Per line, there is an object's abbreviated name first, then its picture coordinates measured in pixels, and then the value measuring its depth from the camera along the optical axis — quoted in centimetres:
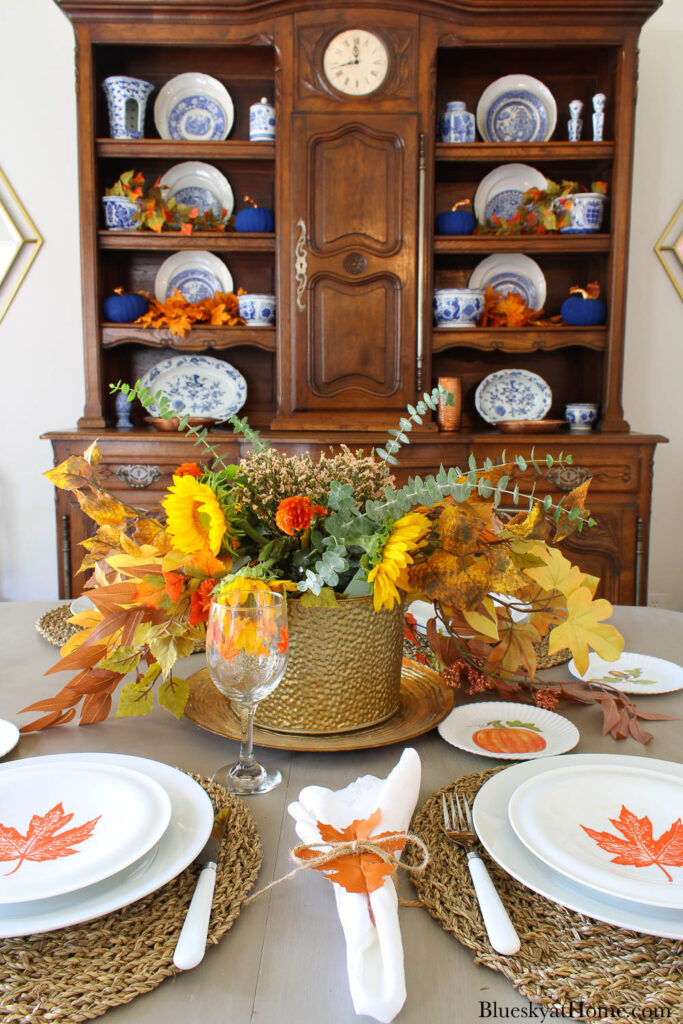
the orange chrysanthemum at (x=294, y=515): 73
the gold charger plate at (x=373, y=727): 78
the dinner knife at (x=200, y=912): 48
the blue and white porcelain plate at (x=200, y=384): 292
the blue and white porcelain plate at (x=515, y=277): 295
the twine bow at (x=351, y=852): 52
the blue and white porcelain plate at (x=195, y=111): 284
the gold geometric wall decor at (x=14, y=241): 298
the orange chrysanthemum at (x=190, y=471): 84
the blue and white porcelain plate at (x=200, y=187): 290
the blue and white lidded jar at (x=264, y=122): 266
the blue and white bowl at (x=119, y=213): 269
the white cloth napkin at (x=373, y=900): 44
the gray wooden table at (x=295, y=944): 46
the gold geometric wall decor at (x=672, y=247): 297
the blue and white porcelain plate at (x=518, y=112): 281
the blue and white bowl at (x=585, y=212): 268
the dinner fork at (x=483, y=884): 49
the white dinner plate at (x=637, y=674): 97
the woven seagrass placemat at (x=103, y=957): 45
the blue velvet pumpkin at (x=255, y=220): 271
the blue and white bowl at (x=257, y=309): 275
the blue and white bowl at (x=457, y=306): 271
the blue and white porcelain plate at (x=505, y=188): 289
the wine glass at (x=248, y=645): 66
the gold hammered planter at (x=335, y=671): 78
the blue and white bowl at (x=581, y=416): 277
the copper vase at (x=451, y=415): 272
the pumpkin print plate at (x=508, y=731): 79
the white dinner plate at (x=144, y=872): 49
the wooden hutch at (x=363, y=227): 255
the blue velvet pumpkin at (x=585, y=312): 271
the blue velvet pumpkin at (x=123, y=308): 274
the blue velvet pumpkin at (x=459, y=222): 271
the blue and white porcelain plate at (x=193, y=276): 296
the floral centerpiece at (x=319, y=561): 75
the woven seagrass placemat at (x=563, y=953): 46
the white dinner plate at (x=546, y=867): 51
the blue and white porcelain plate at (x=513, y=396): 292
